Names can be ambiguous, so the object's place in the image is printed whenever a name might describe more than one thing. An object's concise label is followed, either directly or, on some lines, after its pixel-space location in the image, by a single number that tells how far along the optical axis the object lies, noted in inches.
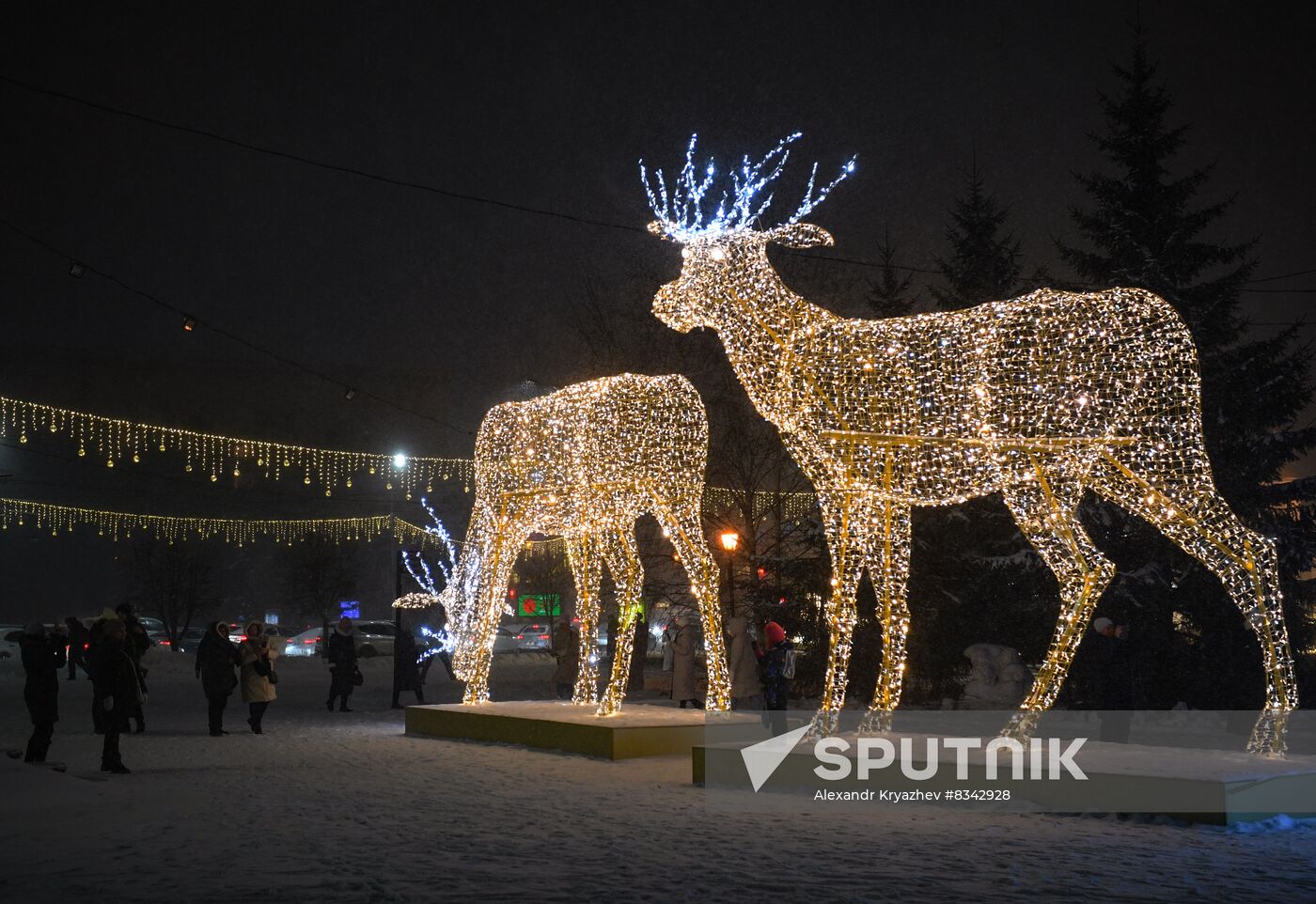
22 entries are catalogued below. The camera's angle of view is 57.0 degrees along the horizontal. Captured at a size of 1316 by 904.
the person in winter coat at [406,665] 692.7
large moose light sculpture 320.5
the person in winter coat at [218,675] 519.8
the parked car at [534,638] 1576.0
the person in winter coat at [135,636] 534.1
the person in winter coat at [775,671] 484.7
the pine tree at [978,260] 727.7
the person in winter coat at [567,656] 707.4
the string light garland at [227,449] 746.2
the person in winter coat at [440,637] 648.5
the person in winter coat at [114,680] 389.1
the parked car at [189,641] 1544.3
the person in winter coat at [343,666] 661.3
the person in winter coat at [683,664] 588.7
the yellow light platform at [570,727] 410.9
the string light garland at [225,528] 1626.5
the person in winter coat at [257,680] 527.2
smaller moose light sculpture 442.9
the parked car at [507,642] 1541.3
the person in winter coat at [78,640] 737.0
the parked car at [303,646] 1444.4
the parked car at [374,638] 1251.8
